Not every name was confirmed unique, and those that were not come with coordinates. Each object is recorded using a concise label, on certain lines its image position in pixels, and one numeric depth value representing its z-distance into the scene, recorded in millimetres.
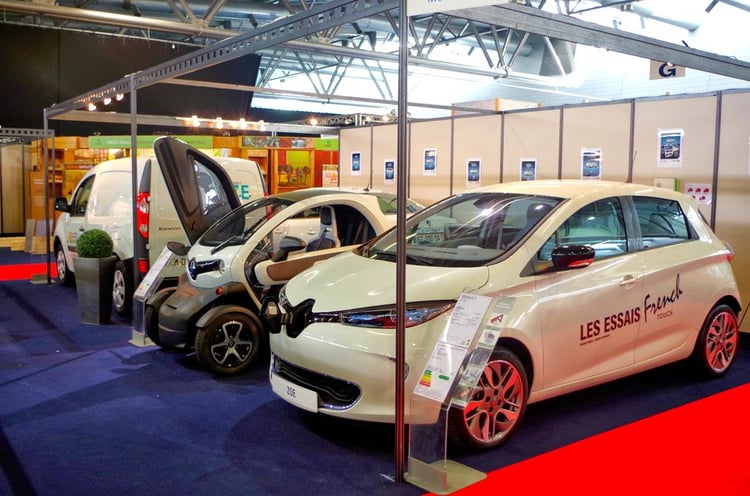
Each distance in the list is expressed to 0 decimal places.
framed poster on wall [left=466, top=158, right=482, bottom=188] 8641
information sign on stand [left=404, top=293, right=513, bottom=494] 3258
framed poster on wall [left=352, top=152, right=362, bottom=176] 10539
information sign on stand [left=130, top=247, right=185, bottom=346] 5863
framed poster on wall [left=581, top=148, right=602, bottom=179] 7320
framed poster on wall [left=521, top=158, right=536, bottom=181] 7980
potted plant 6703
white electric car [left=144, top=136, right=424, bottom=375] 5305
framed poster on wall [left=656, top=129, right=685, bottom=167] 6641
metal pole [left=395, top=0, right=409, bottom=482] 3211
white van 6945
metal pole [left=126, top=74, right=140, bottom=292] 6425
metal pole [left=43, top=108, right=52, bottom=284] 9578
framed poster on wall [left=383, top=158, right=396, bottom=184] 9945
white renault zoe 3615
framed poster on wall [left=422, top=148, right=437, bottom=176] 9163
